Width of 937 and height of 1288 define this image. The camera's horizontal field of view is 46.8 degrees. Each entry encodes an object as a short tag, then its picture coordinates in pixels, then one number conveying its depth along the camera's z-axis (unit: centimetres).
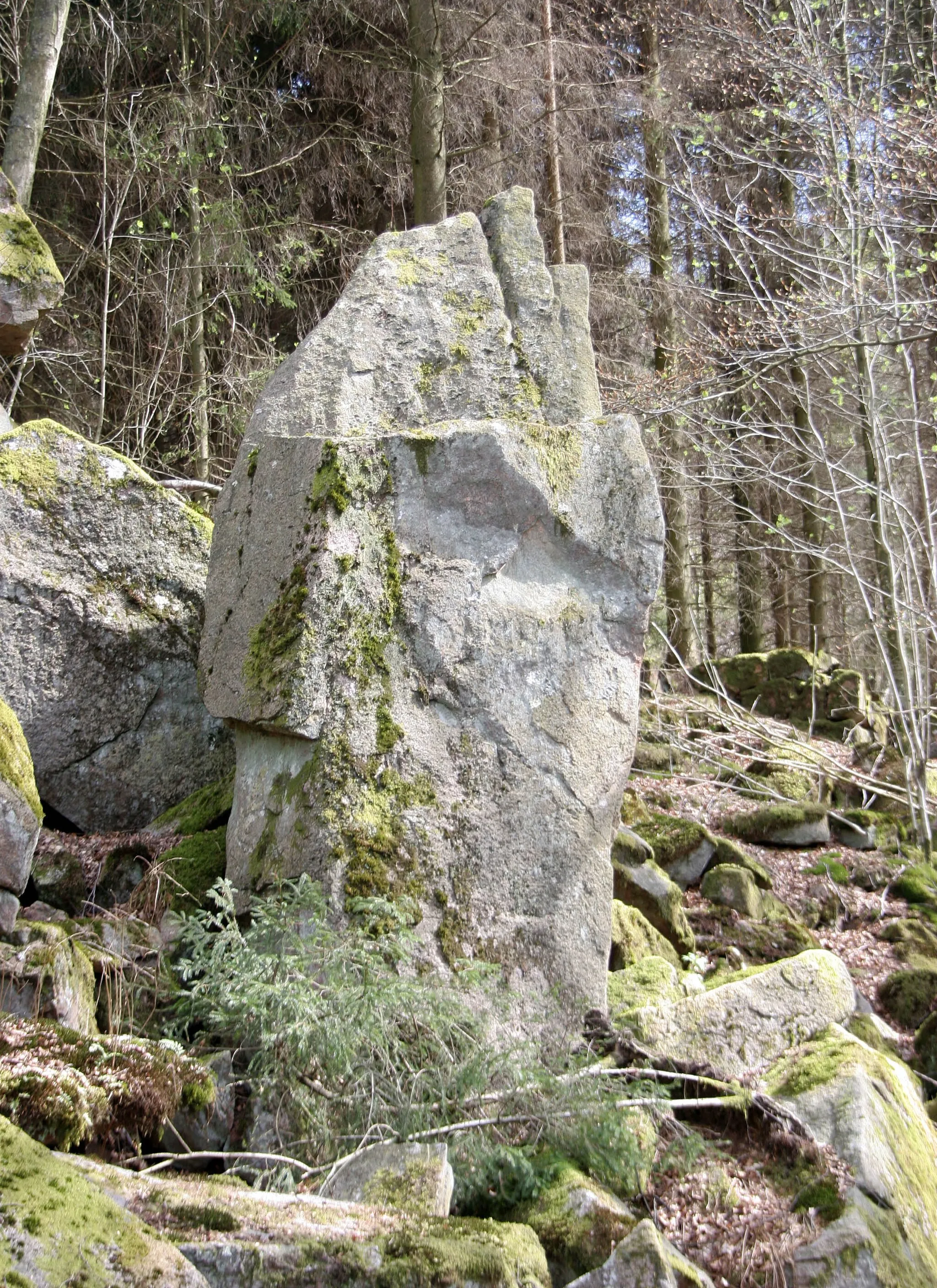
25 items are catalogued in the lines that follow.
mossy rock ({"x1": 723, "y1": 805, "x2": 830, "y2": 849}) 784
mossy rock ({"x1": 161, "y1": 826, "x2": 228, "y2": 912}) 413
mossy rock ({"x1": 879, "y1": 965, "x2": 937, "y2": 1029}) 533
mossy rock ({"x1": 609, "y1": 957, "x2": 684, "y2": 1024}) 433
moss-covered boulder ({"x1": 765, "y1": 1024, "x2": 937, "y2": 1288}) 279
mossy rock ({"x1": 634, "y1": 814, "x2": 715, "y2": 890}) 670
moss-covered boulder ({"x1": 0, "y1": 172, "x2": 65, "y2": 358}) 555
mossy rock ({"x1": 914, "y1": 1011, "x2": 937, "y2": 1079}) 467
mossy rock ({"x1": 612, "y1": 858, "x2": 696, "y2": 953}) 563
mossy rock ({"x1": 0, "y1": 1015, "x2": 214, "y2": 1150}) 242
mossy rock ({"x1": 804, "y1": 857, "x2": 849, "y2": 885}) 723
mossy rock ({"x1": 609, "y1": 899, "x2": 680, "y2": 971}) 486
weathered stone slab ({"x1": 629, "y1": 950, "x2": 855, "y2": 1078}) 382
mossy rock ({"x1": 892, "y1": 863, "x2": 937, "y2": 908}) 702
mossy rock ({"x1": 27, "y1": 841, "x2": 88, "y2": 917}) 405
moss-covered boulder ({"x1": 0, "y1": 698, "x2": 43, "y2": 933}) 337
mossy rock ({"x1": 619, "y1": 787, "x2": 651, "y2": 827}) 702
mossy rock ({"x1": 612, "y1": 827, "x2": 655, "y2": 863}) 594
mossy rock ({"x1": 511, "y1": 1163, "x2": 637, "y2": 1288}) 268
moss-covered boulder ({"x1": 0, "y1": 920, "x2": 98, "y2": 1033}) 296
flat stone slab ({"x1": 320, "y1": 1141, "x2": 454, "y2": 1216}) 259
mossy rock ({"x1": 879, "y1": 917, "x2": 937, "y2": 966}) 618
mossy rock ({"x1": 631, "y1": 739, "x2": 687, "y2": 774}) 924
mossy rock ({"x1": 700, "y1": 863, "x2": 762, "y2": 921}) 625
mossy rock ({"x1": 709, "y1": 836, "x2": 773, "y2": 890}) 677
